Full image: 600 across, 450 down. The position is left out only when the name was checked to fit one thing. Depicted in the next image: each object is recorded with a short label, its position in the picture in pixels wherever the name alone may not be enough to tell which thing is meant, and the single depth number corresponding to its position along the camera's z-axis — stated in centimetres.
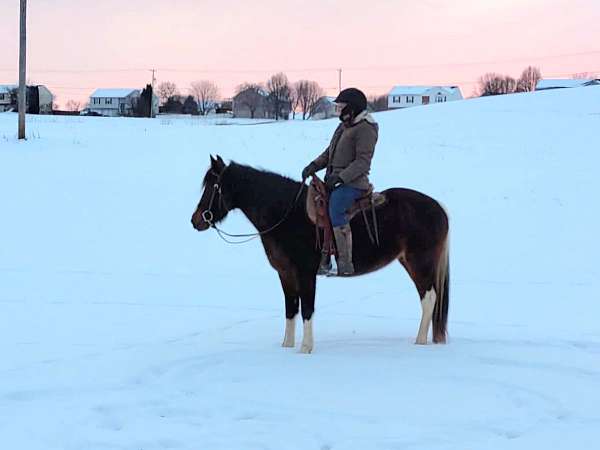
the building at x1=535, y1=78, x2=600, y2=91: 9562
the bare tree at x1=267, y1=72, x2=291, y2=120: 10000
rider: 684
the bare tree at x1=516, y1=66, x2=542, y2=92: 11244
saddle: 697
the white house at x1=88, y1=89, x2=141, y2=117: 11450
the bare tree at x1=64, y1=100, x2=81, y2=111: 11095
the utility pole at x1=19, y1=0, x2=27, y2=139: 2172
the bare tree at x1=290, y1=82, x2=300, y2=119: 11299
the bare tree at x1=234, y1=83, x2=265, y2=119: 10294
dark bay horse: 705
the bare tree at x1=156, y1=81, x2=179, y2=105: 10854
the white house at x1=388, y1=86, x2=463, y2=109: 12900
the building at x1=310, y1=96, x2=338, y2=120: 9954
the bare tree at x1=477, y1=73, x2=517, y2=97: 10944
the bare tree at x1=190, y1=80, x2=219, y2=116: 11475
